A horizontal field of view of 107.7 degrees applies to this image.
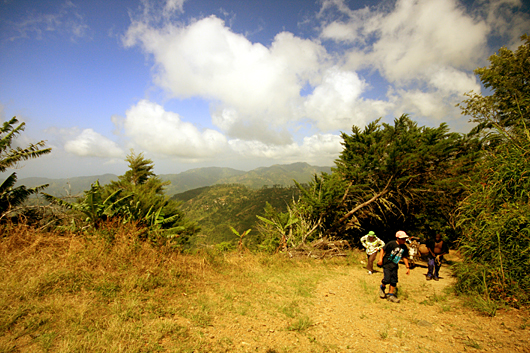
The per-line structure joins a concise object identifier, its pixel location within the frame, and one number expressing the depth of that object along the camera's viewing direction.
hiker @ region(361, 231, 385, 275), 7.30
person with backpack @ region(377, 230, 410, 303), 5.23
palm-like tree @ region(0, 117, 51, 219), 5.98
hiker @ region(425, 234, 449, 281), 6.97
